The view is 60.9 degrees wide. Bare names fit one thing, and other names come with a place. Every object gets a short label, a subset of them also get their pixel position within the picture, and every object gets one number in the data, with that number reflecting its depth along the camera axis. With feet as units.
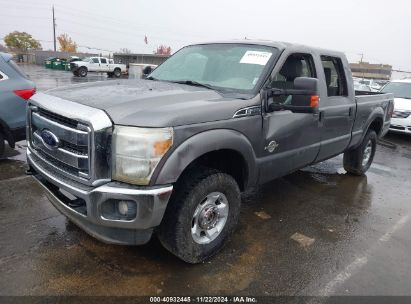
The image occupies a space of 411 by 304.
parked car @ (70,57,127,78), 102.06
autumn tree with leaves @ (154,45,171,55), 332.53
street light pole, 208.19
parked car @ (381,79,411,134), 31.37
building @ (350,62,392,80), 274.57
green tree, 233.35
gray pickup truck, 8.00
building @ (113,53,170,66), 161.48
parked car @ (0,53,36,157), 16.70
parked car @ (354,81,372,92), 64.06
